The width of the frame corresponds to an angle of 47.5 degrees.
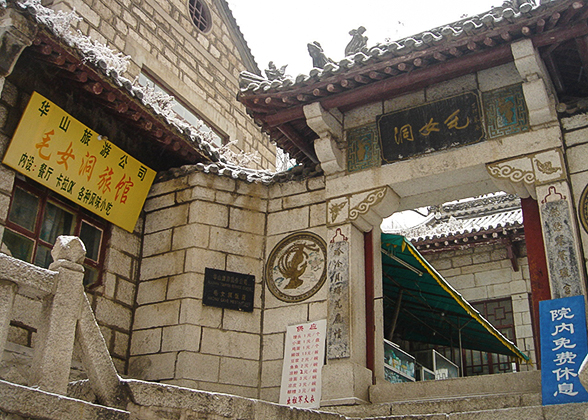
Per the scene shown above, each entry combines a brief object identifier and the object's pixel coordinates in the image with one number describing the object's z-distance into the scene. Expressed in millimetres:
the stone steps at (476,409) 5984
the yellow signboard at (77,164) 7562
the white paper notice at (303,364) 7891
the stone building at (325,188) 7371
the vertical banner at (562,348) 6293
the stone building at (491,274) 11703
